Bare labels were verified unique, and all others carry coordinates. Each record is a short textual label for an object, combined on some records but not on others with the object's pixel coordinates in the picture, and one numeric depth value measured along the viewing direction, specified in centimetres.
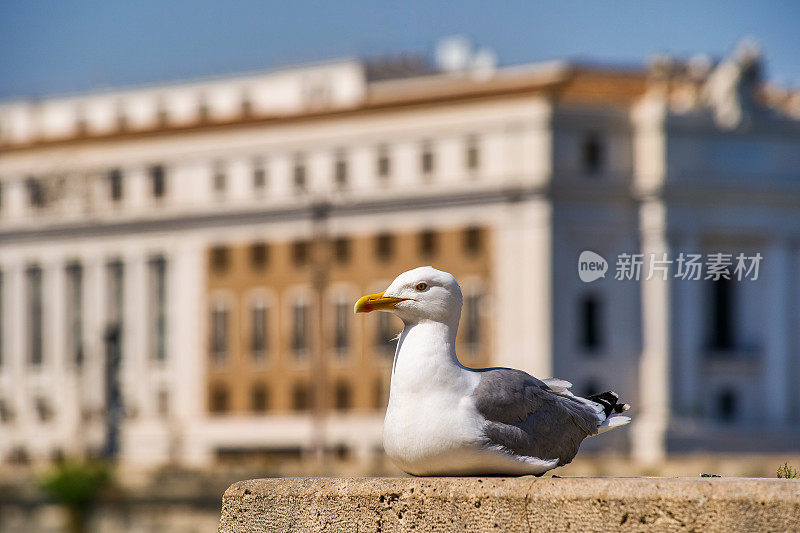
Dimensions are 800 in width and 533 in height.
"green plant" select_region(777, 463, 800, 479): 1082
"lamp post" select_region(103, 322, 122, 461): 13712
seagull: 1044
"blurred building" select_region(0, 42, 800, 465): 13337
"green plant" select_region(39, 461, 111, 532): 9681
